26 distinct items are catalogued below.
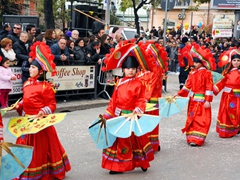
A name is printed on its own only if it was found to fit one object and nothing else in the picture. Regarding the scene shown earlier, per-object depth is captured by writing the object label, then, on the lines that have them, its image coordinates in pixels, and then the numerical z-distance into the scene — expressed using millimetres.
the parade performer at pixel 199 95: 7855
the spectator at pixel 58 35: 12128
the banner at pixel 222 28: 23630
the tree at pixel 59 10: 25666
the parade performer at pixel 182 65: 14391
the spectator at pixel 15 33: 10770
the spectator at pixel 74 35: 12781
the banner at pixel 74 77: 11023
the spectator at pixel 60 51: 10729
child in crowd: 9297
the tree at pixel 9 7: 25828
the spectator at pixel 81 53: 11688
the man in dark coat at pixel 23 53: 10055
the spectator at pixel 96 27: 17575
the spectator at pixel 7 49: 9688
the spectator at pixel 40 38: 10422
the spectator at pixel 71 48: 11614
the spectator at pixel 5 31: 11445
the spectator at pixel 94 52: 11938
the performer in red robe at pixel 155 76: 7262
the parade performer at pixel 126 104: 5871
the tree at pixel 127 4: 31250
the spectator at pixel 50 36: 11414
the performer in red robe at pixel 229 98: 8859
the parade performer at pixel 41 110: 5391
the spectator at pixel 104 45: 12508
